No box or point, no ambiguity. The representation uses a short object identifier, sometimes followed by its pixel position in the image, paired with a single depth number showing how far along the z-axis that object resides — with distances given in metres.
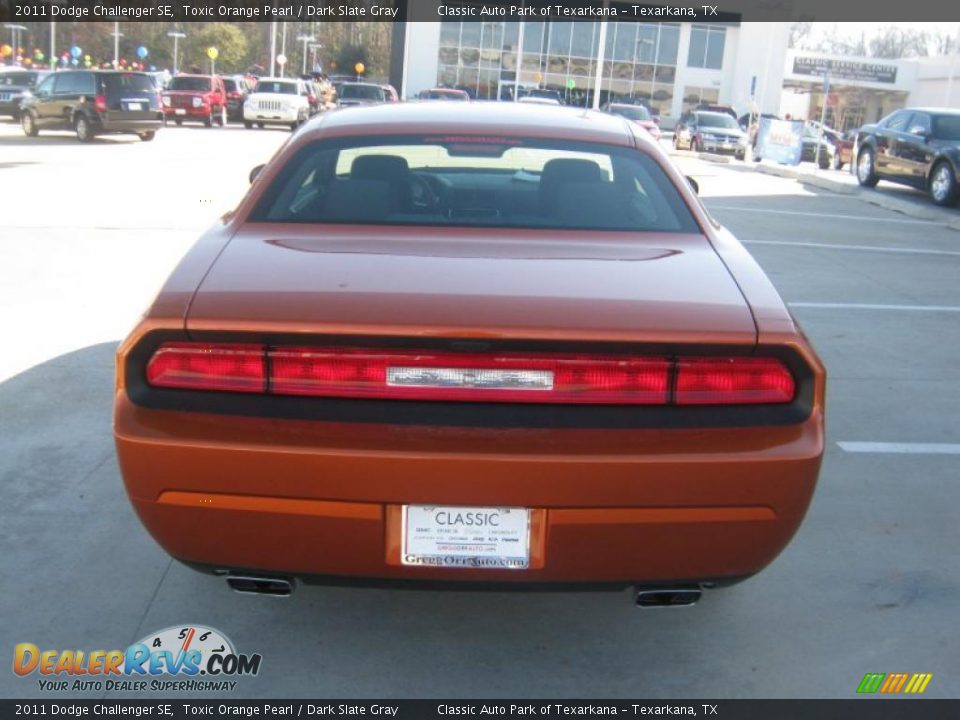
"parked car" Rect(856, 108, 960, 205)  17.06
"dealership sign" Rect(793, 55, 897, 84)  70.56
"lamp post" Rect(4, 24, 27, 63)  69.12
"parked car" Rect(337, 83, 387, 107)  32.00
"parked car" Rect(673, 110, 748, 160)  32.47
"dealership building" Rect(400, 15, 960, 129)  63.56
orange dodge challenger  2.66
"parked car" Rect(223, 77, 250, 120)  36.69
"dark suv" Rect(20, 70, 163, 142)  23.52
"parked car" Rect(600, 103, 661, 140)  33.38
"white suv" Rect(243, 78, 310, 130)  32.44
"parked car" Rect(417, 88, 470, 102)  34.41
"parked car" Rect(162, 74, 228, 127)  31.14
